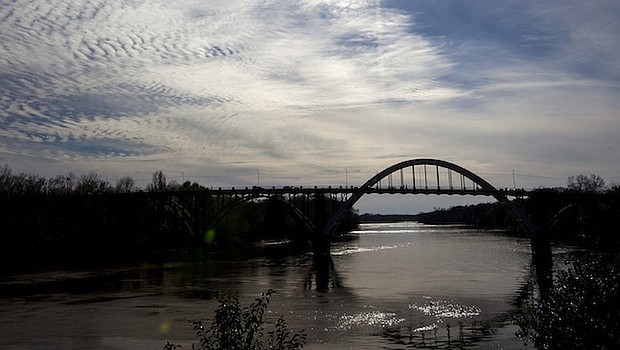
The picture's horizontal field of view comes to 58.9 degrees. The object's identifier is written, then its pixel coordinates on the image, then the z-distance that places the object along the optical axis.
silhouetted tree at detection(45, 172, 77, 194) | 81.24
